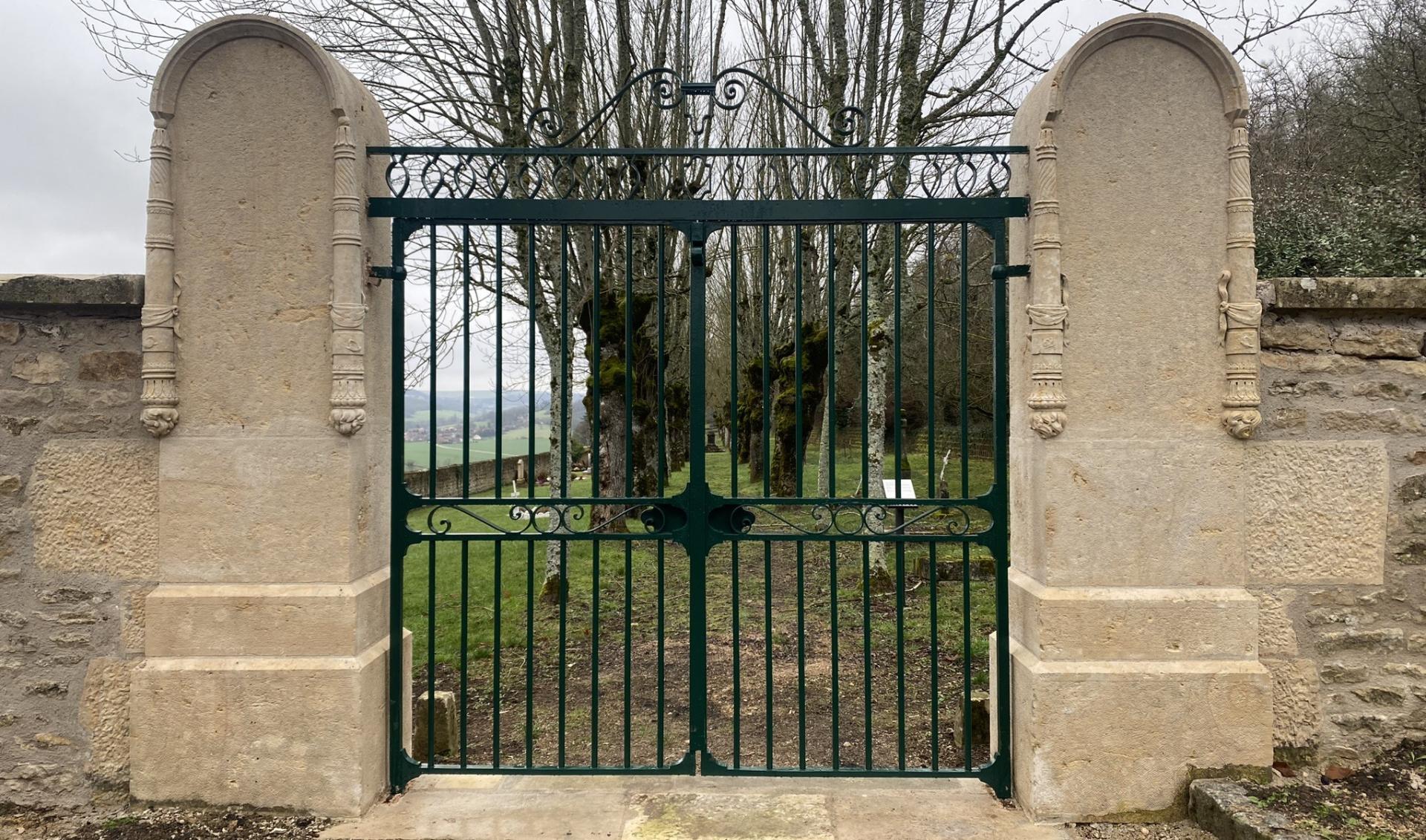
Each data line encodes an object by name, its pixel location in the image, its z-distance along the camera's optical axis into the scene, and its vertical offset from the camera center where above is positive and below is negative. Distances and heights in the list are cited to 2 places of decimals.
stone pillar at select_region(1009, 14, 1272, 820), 3.22 +0.16
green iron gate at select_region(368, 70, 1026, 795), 3.44 -0.42
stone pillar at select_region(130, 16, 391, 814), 3.26 +0.05
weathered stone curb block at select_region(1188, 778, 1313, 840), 2.81 -1.39
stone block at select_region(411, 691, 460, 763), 4.41 -1.60
